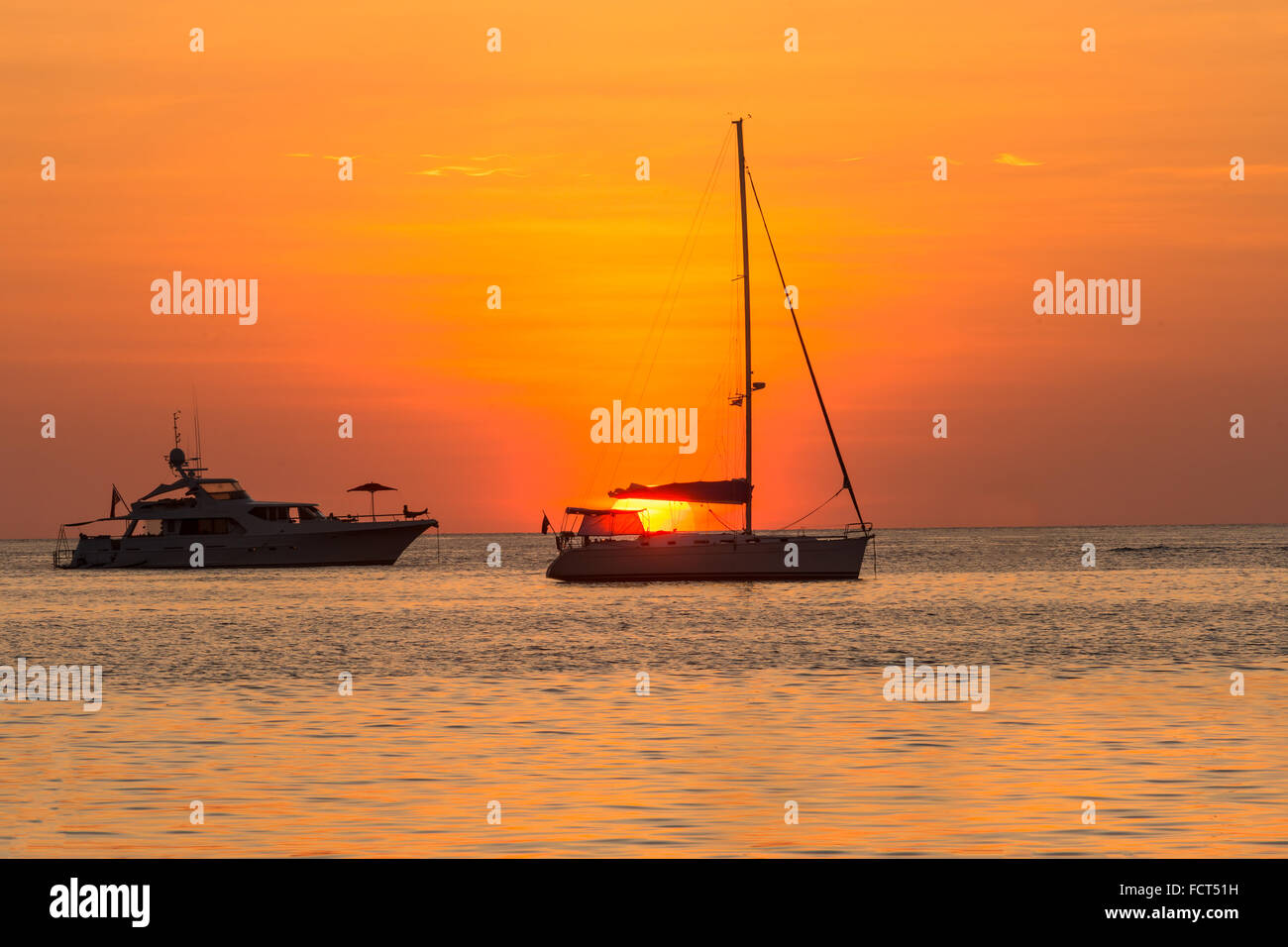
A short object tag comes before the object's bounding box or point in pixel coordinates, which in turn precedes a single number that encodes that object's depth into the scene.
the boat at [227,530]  112.50
